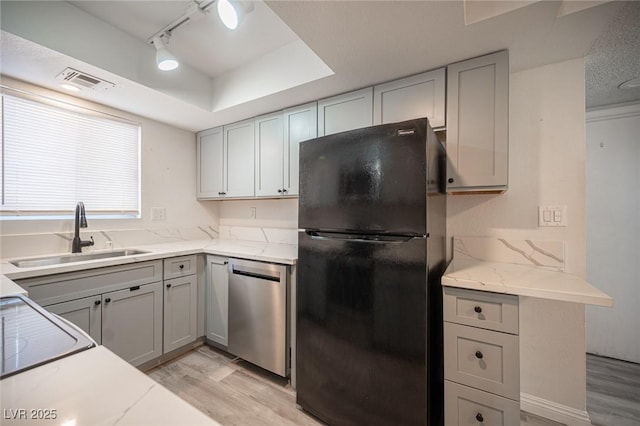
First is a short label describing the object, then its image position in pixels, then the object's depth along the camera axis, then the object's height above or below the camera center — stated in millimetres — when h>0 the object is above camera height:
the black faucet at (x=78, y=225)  2074 -89
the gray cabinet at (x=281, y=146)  2230 +597
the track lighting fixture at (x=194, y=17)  1384 +1134
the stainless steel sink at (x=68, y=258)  1810 -336
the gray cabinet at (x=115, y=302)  1601 -593
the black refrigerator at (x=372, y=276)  1267 -325
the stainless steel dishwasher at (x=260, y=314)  1913 -754
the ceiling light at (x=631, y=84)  1975 +966
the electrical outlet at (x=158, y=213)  2684 +3
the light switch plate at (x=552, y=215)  1660 -15
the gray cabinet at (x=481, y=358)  1198 -669
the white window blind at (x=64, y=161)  1914 +421
